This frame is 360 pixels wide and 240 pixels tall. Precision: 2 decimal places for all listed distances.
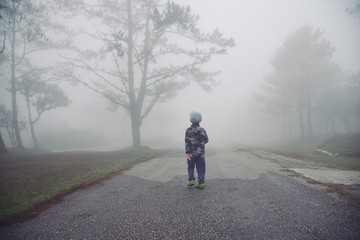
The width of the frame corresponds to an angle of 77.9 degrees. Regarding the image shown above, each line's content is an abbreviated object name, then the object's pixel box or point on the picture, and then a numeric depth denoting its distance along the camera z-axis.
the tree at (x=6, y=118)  26.48
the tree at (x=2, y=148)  15.46
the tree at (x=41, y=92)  25.34
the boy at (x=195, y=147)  6.30
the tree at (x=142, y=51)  16.45
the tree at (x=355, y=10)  16.21
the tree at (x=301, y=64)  29.64
